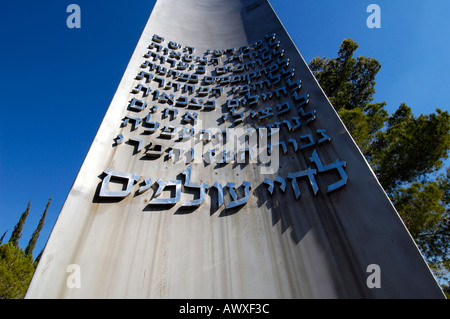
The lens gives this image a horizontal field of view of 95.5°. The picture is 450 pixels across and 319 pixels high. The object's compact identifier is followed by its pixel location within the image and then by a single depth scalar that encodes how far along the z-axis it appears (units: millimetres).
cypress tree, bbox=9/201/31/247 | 18431
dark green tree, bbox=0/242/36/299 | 8977
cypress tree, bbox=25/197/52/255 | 19459
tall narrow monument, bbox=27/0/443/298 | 2391
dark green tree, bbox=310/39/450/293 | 5785
